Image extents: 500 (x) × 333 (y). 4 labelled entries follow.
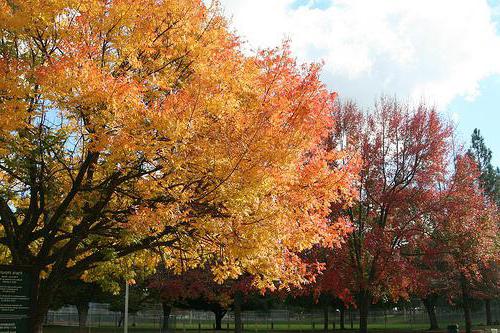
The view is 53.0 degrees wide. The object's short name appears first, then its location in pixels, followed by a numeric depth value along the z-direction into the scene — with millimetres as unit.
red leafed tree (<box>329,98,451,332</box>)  21844
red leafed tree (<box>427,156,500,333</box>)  22109
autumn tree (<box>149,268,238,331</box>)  30609
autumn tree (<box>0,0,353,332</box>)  8602
